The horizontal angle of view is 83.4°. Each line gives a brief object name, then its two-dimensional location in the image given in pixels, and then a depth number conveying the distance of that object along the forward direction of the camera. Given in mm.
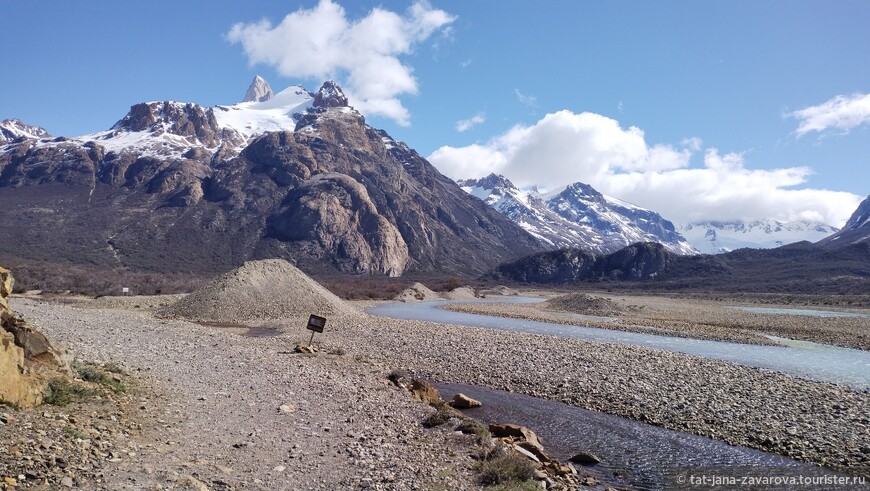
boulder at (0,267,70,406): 9289
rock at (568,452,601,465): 12867
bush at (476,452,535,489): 10055
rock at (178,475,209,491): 8086
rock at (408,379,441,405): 16984
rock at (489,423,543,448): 13667
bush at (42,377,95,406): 10250
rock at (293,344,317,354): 25119
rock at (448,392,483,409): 17484
